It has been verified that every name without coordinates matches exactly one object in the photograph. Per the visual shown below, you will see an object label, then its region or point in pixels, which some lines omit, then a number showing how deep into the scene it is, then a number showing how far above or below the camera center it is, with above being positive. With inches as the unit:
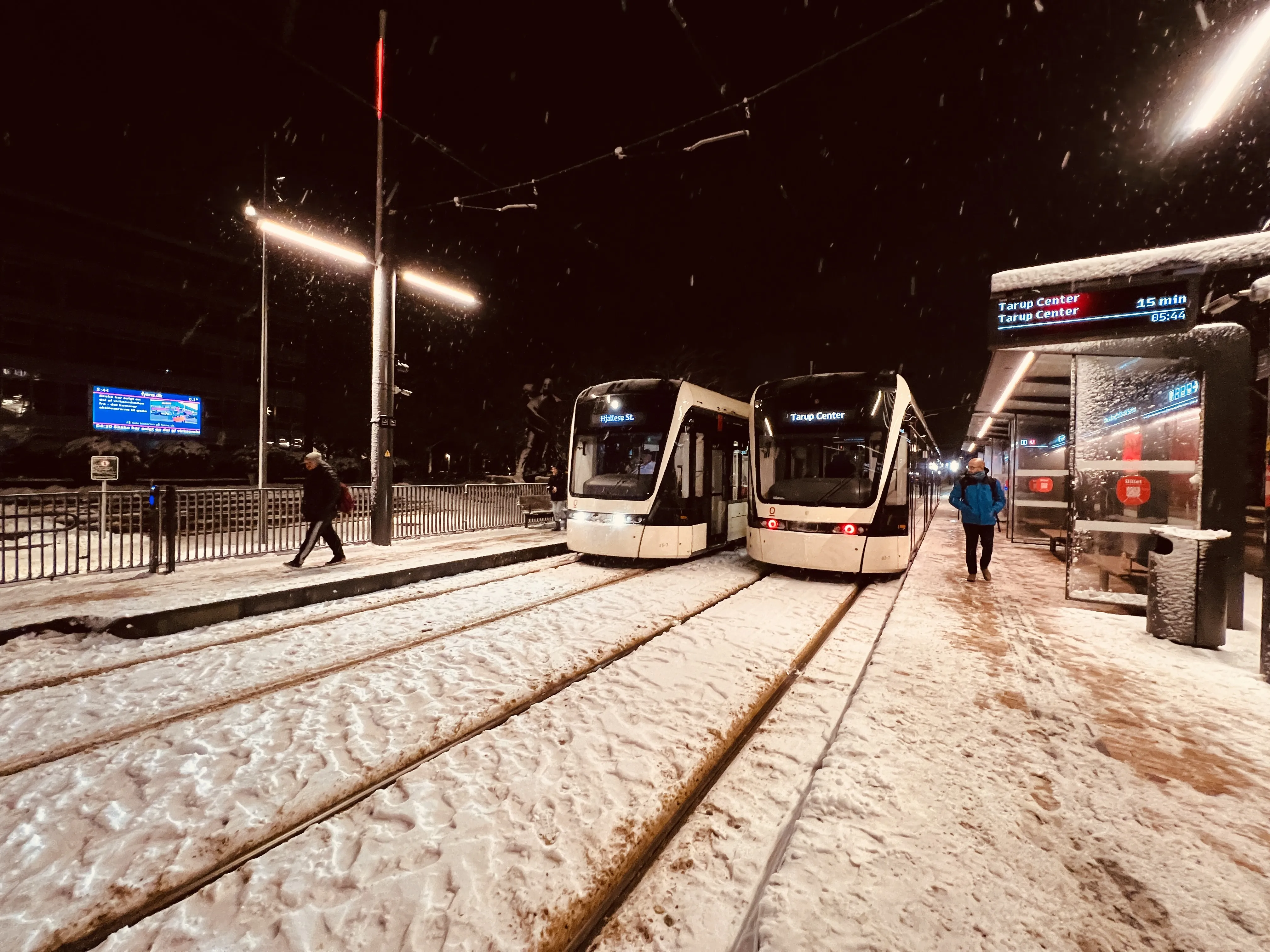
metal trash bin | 209.8 -39.0
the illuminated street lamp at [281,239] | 346.0 +137.7
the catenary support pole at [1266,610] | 171.0 -37.6
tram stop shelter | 227.5 +52.0
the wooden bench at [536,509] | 636.7 -47.6
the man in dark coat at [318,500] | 339.9 -21.2
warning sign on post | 367.6 -5.3
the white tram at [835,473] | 319.9 +1.6
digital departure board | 237.3 +74.3
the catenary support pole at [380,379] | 416.8 +64.7
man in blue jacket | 337.4 -14.8
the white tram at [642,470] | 363.3 +1.3
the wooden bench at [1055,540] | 456.8 -47.8
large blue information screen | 1107.3 +99.8
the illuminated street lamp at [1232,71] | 162.2 +130.2
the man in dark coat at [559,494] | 576.7 -25.0
